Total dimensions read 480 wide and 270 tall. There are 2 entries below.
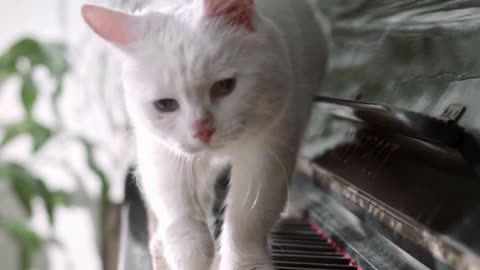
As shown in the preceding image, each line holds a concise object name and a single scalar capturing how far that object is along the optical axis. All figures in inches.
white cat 29.6
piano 26.0
